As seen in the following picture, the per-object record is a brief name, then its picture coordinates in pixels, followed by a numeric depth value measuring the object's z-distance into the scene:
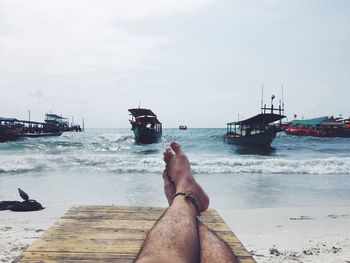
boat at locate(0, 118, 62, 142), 34.04
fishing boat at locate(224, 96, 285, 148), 23.72
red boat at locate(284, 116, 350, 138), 45.34
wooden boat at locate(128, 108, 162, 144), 33.41
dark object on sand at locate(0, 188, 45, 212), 5.24
